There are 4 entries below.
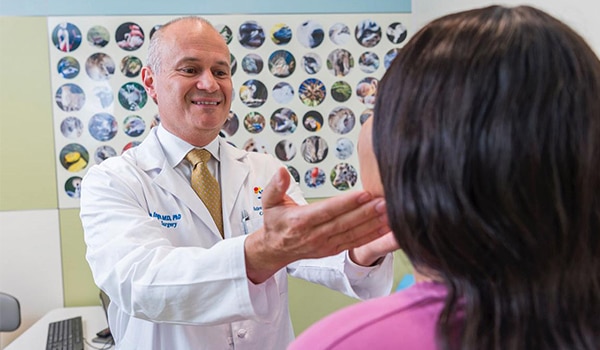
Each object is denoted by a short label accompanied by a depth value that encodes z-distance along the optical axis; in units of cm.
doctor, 81
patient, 48
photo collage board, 235
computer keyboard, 191
